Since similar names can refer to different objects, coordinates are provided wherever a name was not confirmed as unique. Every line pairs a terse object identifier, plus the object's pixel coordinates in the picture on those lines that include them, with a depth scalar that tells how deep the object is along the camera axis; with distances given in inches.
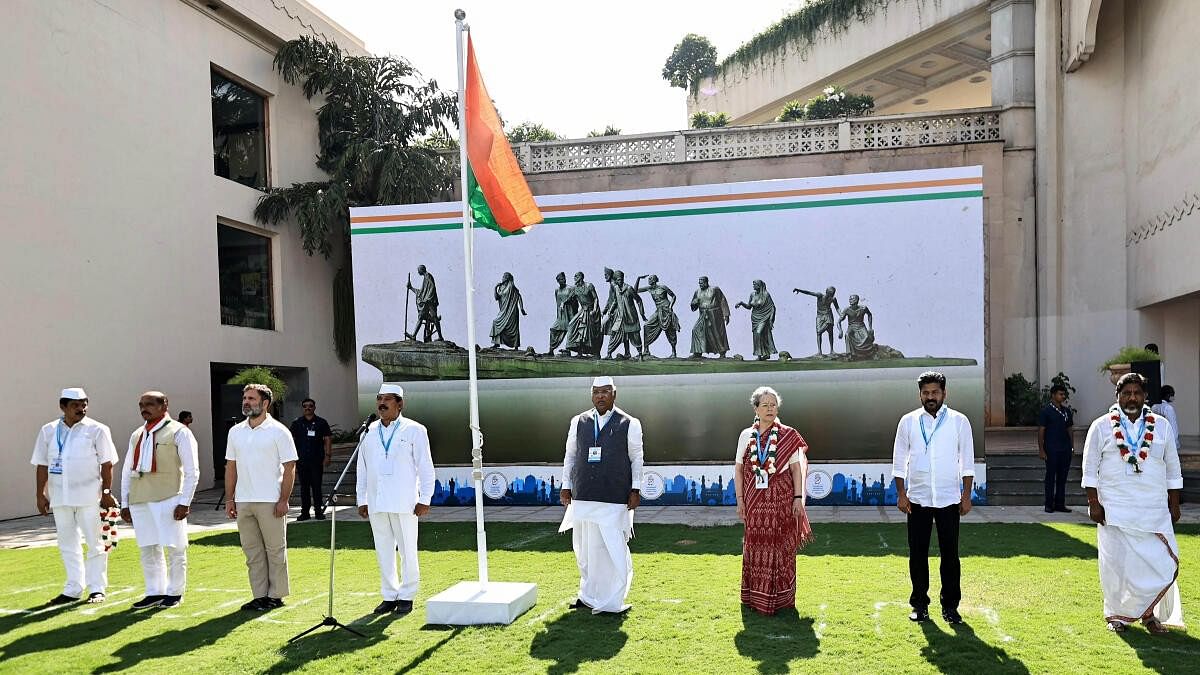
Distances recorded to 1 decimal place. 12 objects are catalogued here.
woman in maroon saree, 246.5
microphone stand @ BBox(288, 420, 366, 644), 233.1
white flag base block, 246.1
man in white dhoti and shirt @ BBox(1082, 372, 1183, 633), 220.2
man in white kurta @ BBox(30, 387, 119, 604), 288.8
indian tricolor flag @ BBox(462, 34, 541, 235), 270.5
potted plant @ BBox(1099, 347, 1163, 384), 498.6
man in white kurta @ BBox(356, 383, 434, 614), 263.6
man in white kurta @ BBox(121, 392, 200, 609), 278.2
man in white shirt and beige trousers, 264.5
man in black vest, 256.7
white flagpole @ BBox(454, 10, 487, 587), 260.7
